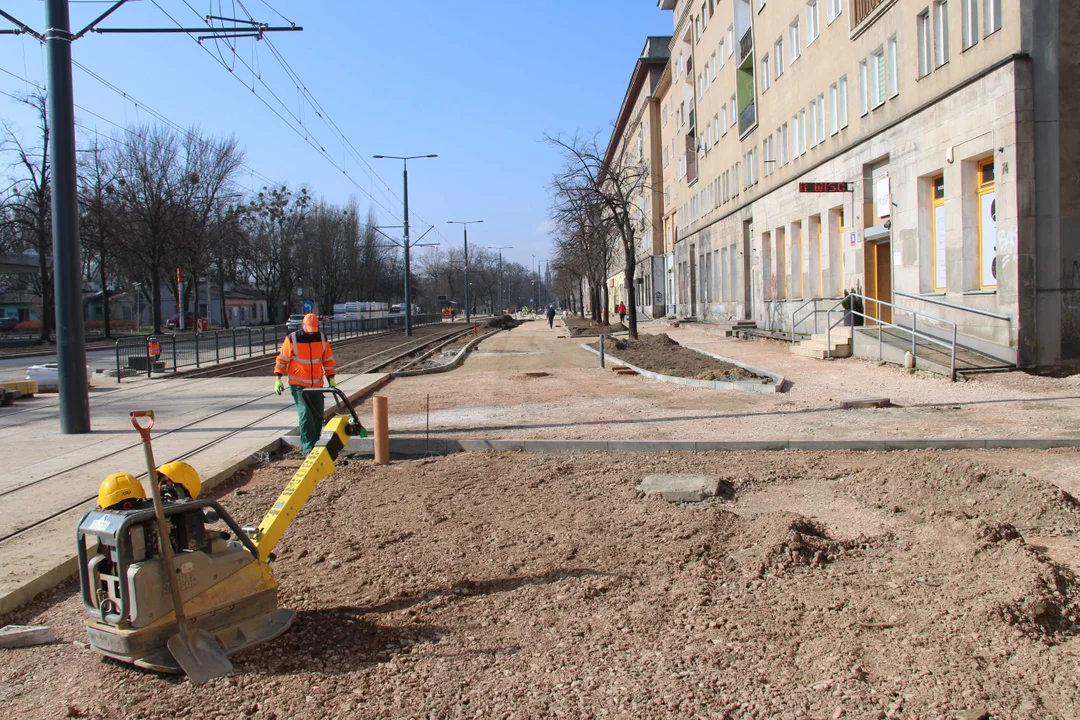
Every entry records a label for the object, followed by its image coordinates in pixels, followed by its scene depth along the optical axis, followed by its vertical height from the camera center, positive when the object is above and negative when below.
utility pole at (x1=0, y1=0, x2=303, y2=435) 12.13 +1.80
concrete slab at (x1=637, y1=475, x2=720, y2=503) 7.14 -1.41
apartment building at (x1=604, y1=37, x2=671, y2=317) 66.44 +13.66
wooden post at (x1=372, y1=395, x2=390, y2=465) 9.42 -1.11
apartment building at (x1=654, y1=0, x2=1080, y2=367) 14.99 +3.52
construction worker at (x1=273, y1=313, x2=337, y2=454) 9.76 -0.39
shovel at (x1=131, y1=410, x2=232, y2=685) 3.89 -1.44
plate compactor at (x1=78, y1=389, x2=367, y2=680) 3.91 -1.15
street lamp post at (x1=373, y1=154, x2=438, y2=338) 42.31 +1.87
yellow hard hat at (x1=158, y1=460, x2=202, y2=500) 4.39 -0.72
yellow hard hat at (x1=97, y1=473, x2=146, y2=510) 4.04 -0.72
